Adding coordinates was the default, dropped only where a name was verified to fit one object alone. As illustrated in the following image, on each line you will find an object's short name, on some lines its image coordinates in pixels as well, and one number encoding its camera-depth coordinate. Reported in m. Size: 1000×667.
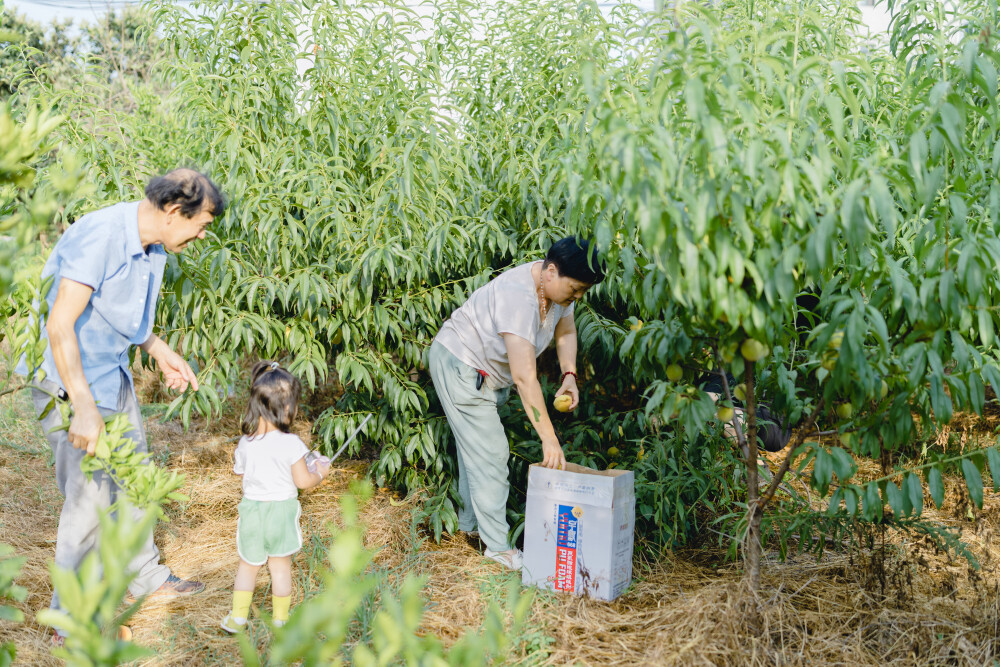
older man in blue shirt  2.24
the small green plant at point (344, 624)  0.72
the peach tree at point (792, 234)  1.64
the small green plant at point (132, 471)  1.68
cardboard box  2.60
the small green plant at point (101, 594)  0.78
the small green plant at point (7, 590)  0.89
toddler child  2.49
